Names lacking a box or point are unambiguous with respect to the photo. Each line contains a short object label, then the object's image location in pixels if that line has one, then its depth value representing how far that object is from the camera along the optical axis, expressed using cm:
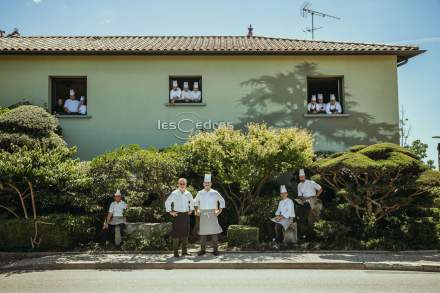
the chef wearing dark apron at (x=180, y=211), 1092
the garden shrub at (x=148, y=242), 1164
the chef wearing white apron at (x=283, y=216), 1214
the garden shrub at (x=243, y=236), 1189
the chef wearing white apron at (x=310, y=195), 1293
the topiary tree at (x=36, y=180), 1133
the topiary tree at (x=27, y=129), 1317
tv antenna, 2230
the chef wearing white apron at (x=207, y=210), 1115
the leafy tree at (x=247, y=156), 1268
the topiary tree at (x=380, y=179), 1169
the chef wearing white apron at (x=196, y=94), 1741
